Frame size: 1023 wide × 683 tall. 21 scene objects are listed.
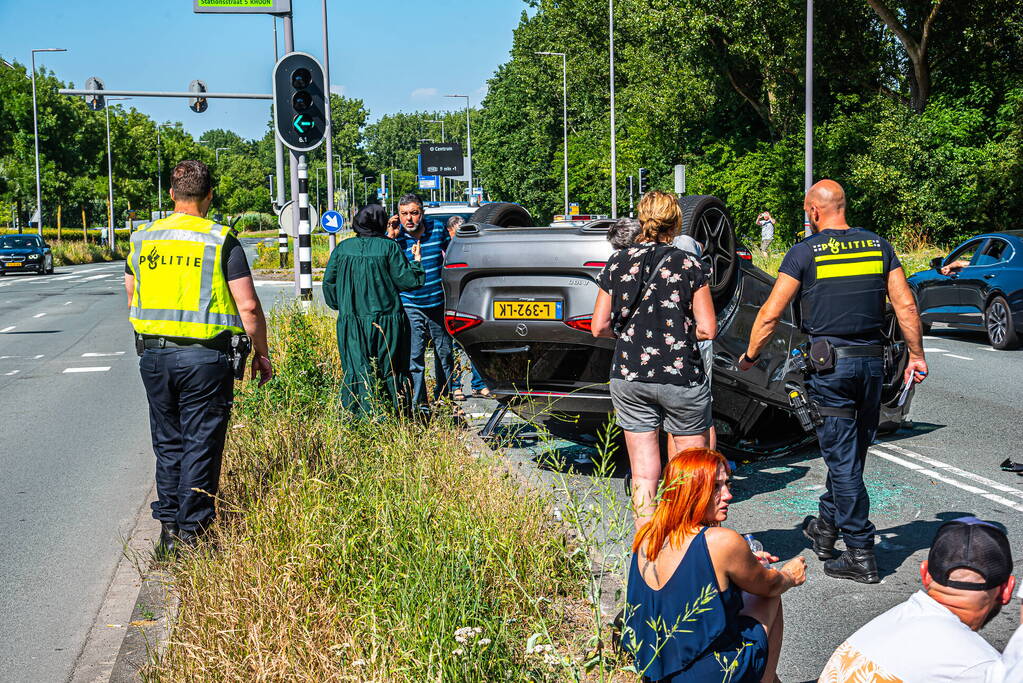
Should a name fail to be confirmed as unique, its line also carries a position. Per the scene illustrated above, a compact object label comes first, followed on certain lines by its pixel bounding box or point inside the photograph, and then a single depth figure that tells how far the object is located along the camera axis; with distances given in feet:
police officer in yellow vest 17.28
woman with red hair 10.78
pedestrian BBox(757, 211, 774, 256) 104.83
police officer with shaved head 17.33
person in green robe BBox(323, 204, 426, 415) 24.32
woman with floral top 16.52
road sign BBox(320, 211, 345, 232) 73.07
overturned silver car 21.70
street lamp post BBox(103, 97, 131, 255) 194.31
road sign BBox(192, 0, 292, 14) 39.50
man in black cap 8.77
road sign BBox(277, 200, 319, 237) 58.29
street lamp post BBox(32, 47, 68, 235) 171.61
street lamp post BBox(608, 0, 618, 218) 145.57
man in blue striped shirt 30.32
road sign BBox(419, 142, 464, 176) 252.62
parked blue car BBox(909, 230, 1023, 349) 49.78
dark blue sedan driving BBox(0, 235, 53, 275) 138.82
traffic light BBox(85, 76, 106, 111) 94.38
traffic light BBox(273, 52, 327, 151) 34.17
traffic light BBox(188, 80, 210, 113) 92.99
